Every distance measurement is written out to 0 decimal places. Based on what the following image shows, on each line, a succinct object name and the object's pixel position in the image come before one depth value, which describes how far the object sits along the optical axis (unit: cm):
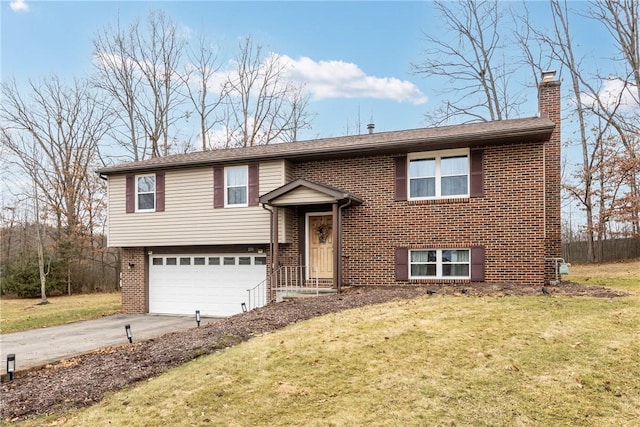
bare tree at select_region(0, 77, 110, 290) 2670
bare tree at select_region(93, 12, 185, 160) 2814
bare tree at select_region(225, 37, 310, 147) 2908
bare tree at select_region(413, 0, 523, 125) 2617
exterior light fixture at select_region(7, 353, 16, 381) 628
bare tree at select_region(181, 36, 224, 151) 2903
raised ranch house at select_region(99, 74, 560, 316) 1128
